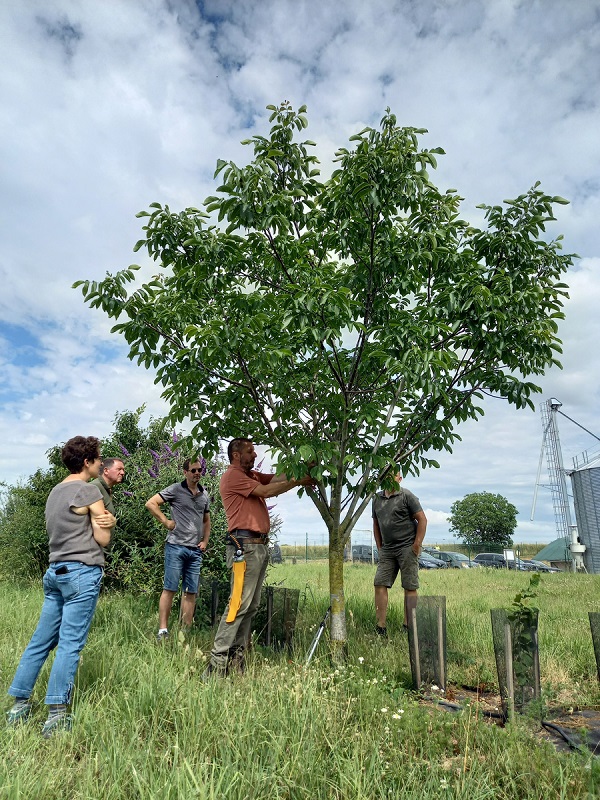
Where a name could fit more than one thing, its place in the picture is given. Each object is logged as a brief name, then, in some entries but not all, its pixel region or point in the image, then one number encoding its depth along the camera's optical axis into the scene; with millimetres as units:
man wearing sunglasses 6559
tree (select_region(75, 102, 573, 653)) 4703
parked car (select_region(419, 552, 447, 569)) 37406
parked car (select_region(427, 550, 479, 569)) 44906
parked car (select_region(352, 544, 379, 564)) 41781
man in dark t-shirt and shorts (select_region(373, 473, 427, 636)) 7000
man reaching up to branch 5025
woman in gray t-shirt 3971
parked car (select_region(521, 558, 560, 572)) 41481
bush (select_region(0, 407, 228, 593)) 8117
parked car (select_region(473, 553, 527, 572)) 45869
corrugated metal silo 33031
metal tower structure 36062
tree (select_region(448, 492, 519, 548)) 72000
